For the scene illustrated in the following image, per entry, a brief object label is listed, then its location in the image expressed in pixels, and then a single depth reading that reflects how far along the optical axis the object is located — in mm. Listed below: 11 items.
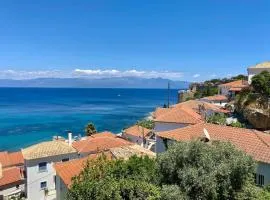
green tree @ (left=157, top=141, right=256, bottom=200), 9843
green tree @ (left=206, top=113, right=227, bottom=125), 27555
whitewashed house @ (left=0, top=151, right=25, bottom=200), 25818
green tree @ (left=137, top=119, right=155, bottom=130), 46235
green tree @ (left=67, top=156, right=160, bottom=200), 10185
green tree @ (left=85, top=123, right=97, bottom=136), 44849
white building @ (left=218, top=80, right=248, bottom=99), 42253
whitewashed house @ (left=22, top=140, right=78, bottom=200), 24346
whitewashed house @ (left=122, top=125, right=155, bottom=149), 34146
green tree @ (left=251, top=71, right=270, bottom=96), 27422
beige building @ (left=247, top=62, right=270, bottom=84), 39704
